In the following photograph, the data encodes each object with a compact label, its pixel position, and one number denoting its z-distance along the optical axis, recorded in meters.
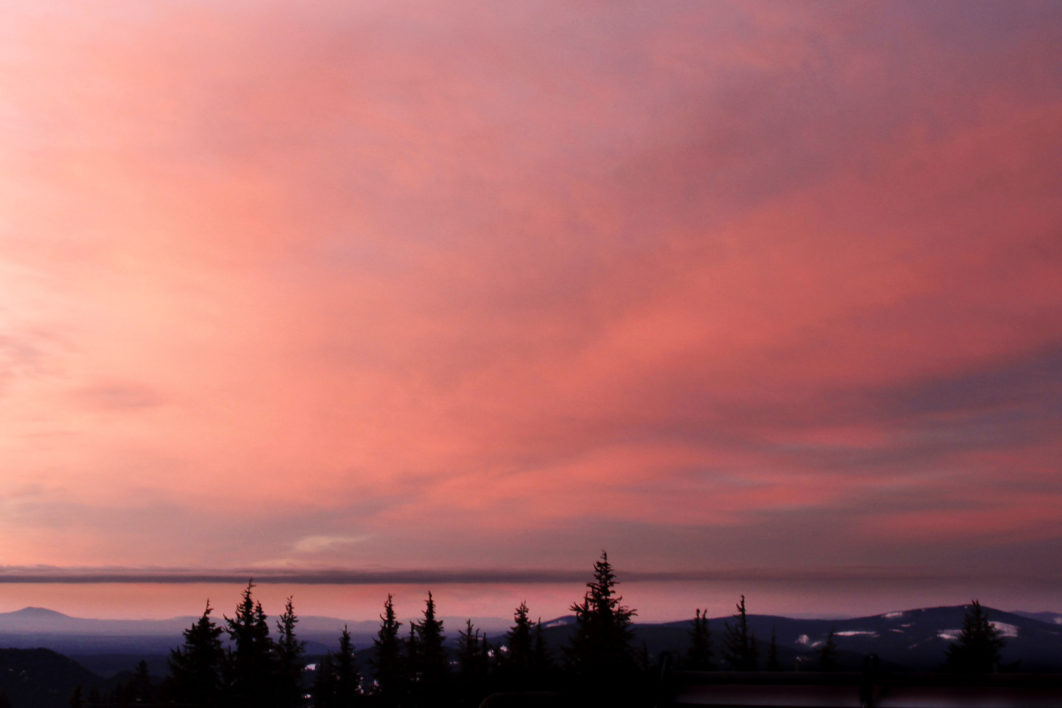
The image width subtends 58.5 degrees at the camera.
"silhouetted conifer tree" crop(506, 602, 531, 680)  95.25
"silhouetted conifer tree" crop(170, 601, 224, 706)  80.69
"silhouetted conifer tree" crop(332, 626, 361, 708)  117.29
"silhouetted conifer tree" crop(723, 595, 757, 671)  90.22
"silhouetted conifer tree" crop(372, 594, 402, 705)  110.38
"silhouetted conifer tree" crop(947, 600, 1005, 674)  99.94
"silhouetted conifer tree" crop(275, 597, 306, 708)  98.56
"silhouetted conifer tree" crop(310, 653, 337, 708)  112.00
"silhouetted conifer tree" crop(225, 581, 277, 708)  89.00
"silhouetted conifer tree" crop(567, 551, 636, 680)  86.56
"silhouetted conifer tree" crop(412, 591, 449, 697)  112.32
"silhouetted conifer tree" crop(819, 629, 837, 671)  96.49
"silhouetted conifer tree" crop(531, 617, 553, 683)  93.71
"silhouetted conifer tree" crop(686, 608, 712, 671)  104.96
